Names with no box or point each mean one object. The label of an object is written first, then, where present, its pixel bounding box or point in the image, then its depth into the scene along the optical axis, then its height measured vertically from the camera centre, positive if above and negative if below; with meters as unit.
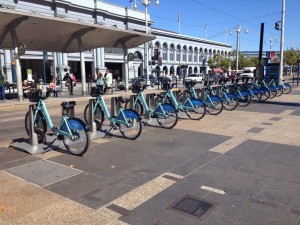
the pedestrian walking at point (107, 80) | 20.38 -0.09
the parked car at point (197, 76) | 44.61 +0.19
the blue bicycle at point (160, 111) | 8.36 -0.87
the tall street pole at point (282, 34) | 24.58 +3.20
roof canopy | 15.06 +2.62
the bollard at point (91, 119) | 7.37 -0.93
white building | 36.91 +5.19
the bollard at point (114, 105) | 7.86 -0.65
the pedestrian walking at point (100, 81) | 19.94 -0.15
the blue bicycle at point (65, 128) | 5.80 -0.90
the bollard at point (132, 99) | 8.67 -0.56
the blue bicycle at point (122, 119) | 7.12 -0.92
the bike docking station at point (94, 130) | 7.28 -1.21
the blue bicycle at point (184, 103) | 9.38 -0.73
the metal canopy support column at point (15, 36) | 15.08 +2.19
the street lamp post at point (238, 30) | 60.87 +8.77
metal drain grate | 3.69 -1.54
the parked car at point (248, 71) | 60.90 +1.09
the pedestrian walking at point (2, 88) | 16.83 -0.43
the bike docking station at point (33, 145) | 6.11 -1.29
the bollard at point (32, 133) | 6.20 -1.05
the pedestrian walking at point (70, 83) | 21.83 -0.28
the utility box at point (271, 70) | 24.45 +0.48
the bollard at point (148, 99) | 9.42 -0.62
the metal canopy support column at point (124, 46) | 21.50 +2.29
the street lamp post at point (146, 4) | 29.52 +7.25
